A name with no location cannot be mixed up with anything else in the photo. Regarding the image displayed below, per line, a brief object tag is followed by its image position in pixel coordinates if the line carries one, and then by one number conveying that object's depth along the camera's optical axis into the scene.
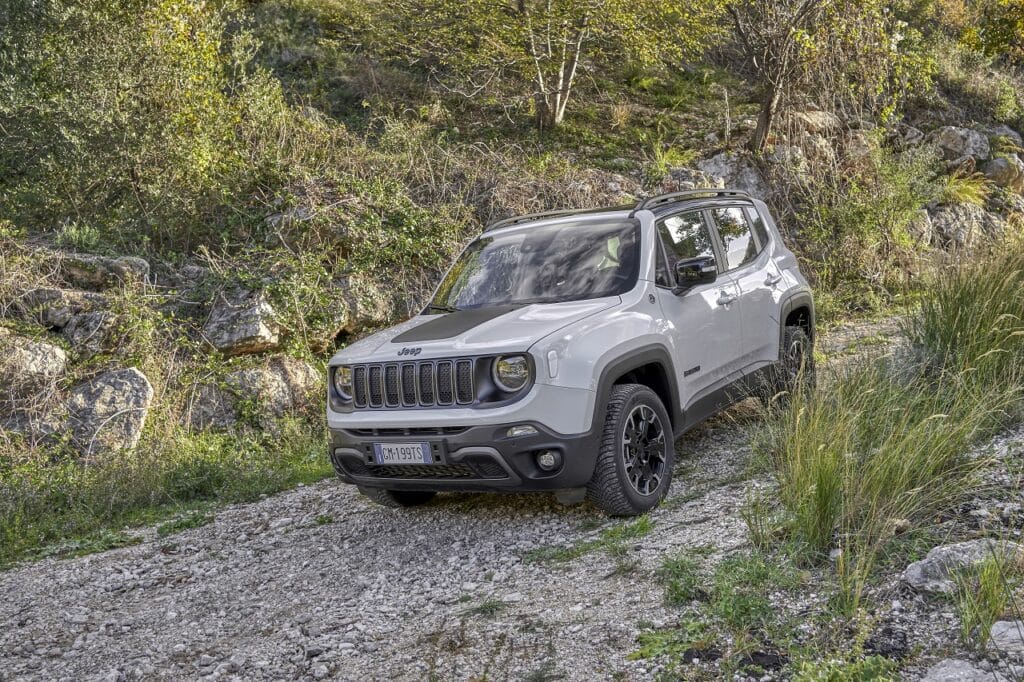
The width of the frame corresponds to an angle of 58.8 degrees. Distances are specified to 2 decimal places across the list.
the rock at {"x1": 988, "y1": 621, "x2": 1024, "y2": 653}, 3.30
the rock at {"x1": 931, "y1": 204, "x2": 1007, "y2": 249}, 14.91
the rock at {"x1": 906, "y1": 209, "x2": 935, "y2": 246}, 14.57
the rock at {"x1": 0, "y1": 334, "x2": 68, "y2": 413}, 8.45
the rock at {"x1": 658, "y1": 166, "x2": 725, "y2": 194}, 14.32
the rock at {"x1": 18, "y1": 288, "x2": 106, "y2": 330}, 9.33
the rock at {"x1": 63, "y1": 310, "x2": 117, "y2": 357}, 9.13
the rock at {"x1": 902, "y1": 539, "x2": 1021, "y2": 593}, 3.73
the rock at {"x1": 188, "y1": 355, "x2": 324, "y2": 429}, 9.16
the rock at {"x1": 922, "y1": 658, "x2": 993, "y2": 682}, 3.18
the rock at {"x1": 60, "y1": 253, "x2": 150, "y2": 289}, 9.99
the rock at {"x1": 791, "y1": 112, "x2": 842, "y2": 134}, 15.40
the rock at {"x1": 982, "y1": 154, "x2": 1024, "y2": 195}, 16.64
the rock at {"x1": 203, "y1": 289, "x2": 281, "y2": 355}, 9.79
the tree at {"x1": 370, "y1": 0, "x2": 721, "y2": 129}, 15.46
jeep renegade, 5.02
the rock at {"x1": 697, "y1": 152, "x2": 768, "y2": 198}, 14.99
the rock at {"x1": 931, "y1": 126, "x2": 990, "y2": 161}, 16.86
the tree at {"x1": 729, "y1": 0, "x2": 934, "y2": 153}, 14.02
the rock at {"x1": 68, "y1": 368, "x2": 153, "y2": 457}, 8.38
